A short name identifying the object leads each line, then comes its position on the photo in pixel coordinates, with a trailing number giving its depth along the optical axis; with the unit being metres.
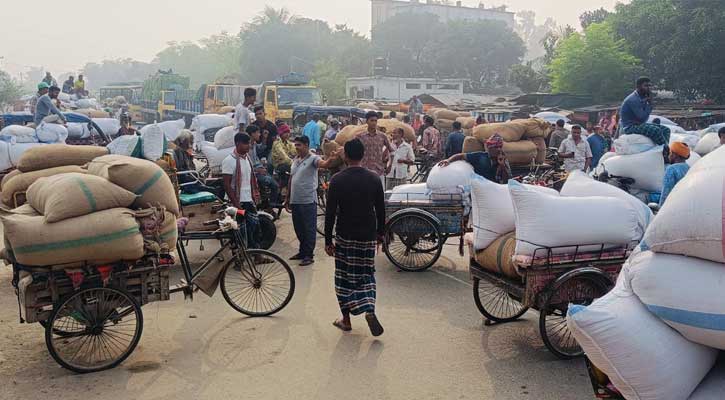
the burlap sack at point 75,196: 4.24
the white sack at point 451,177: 6.98
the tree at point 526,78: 45.28
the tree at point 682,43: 28.16
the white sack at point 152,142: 6.76
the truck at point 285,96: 22.02
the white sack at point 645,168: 6.97
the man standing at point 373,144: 8.50
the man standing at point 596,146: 11.66
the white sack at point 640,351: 2.63
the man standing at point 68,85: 25.78
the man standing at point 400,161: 10.69
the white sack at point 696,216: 2.57
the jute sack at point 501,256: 4.74
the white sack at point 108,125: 16.09
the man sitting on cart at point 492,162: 6.75
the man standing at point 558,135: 12.88
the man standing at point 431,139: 13.52
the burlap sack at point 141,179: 4.64
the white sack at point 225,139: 10.16
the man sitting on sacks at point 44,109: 11.31
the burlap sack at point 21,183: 6.04
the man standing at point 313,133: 13.88
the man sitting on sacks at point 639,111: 7.46
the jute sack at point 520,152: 9.48
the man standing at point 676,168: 5.64
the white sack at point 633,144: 7.22
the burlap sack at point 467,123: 18.93
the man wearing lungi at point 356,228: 5.07
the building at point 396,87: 44.28
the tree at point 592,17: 49.76
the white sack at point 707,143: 11.18
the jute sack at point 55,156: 6.20
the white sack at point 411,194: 7.29
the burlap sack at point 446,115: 21.86
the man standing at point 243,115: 10.20
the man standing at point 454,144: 11.47
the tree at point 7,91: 39.34
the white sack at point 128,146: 6.71
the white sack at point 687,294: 2.52
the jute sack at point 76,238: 4.11
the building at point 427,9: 91.50
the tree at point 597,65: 32.12
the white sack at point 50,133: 10.98
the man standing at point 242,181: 7.07
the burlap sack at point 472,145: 9.20
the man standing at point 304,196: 7.27
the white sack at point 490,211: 4.98
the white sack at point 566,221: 4.46
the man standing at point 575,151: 10.98
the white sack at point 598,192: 4.73
